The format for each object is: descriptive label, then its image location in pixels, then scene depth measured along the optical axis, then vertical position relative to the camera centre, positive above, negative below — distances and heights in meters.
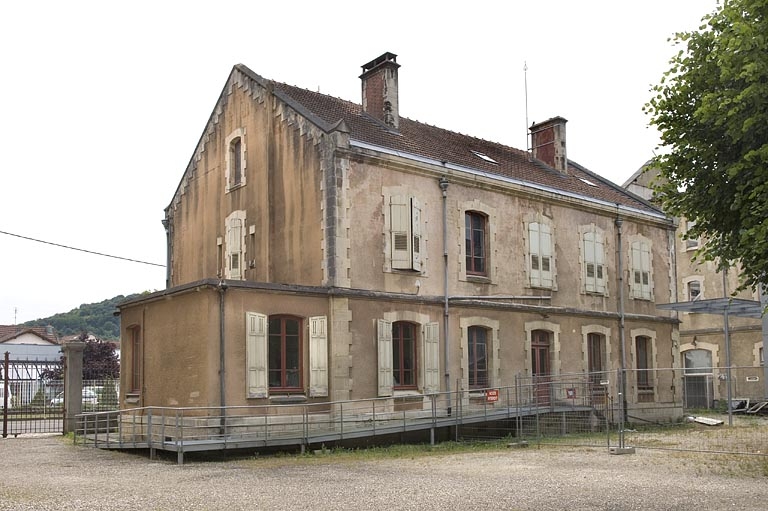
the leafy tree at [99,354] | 46.83 -0.52
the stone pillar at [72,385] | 21.47 -1.00
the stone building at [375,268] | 17.05 +1.77
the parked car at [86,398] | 24.71 -1.58
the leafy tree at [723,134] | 11.55 +2.97
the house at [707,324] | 31.50 +0.47
